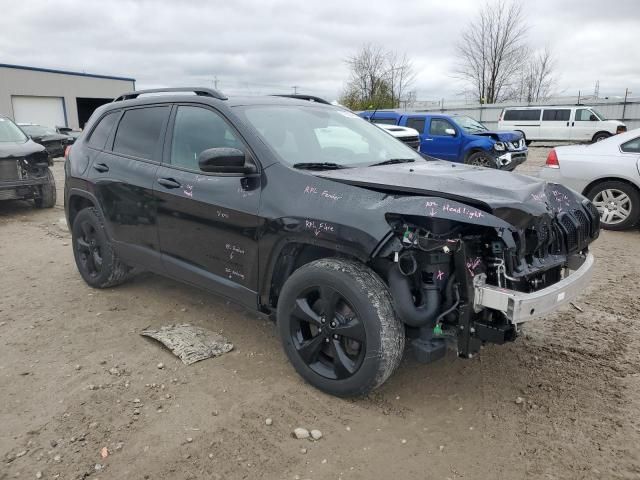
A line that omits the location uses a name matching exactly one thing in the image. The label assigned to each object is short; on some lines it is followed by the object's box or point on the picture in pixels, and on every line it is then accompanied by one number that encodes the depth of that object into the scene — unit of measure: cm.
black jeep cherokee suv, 269
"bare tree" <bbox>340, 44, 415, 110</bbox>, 3884
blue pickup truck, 1332
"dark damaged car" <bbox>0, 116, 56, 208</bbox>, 888
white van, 2356
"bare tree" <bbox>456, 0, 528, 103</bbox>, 4131
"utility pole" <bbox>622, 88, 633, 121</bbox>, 2980
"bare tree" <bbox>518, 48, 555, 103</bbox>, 4616
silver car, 720
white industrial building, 3547
